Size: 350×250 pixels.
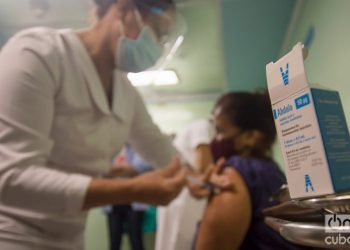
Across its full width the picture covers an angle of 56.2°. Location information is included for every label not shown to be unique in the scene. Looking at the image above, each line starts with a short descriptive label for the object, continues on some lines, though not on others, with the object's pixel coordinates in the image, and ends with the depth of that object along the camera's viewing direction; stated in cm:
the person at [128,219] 239
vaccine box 26
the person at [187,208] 115
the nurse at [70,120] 63
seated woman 82
